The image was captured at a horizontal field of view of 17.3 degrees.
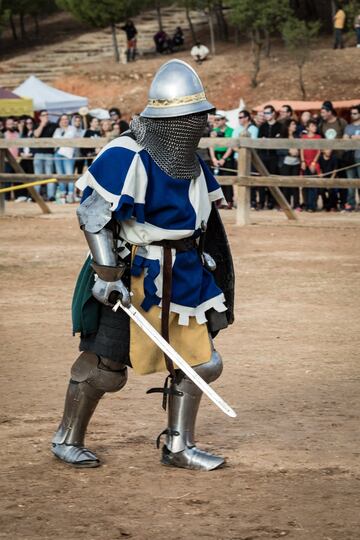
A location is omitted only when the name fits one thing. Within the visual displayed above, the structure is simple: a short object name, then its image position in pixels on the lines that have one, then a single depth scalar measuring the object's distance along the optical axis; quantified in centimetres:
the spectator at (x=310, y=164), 1590
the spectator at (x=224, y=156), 1683
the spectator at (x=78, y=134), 1809
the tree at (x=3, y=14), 4162
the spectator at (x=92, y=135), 1777
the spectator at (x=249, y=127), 1664
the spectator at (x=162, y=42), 3834
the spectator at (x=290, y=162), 1633
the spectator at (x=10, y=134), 1912
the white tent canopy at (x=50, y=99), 2689
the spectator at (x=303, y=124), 1627
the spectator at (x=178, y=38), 3878
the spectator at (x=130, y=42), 3812
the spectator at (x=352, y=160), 1582
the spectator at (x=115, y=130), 1630
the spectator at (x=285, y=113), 1697
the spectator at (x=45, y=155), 1817
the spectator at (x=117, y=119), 1734
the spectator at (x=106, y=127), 1753
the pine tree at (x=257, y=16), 3278
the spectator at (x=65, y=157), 1788
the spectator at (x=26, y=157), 1880
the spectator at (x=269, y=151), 1642
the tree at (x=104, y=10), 3859
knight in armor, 476
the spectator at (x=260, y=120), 1684
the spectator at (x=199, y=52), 3503
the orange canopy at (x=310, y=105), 2375
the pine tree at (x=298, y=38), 3200
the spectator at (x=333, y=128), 1616
